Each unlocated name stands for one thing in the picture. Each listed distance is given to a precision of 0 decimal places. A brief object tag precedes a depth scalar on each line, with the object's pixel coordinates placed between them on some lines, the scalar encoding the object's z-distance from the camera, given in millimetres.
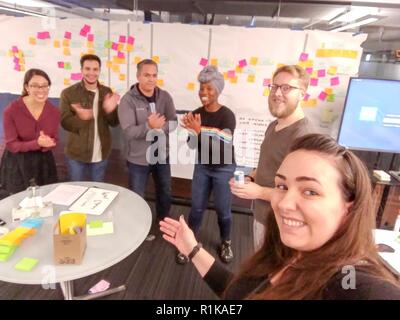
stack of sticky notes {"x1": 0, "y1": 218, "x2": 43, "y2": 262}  1205
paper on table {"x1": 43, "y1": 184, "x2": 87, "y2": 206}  1651
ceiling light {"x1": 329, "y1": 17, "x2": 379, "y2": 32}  2482
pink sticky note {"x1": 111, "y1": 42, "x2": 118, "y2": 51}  2766
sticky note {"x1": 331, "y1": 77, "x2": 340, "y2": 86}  2502
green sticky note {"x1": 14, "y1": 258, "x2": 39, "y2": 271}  1144
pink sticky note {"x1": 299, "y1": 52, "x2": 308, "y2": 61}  2488
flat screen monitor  2363
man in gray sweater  2184
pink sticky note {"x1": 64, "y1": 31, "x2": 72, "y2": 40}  2818
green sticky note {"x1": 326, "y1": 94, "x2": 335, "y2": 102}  2543
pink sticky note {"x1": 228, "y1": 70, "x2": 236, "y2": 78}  2646
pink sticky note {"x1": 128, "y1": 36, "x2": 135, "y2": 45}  2722
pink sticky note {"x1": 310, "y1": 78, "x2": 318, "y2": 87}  2531
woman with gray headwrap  2064
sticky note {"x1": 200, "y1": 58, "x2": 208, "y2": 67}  2672
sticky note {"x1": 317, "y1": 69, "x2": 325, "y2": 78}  2504
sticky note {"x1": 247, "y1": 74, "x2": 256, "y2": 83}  2631
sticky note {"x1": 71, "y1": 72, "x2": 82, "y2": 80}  2908
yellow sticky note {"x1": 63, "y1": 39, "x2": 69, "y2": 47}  2842
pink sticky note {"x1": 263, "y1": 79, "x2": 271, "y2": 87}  2613
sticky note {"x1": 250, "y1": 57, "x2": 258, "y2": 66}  2585
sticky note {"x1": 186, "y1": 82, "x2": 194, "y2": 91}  2760
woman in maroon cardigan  2072
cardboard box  1155
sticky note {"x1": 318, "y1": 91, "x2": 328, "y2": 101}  2545
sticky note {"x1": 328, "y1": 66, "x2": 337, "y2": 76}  2480
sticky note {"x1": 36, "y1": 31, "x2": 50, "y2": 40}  2860
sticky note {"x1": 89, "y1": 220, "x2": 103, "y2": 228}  1432
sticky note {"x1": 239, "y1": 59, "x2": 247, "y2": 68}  2606
